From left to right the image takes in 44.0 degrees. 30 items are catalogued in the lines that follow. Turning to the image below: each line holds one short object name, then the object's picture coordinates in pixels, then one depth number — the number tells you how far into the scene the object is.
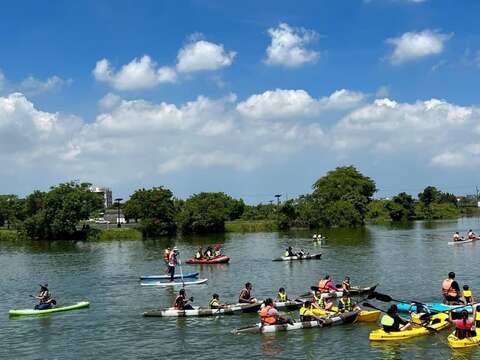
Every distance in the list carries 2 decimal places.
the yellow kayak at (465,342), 23.33
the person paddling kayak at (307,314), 27.80
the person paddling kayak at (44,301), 33.28
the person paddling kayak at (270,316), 27.08
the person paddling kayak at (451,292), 28.67
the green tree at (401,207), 151.75
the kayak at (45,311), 32.97
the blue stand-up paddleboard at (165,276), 45.93
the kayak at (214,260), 57.34
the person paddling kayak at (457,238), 70.94
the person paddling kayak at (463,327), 23.48
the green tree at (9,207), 138.81
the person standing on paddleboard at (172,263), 43.97
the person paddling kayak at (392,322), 24.83
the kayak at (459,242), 70.31
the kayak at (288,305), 31.62
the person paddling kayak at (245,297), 32.12
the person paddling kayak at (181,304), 31.20
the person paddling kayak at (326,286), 33.88
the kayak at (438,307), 27.10
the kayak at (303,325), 26.88
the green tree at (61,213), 100.06
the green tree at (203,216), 108.31
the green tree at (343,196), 121.50
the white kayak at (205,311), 30.78
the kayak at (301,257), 58.25
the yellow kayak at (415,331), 24.89
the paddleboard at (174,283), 43.22
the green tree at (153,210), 105.25
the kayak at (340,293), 33.08
